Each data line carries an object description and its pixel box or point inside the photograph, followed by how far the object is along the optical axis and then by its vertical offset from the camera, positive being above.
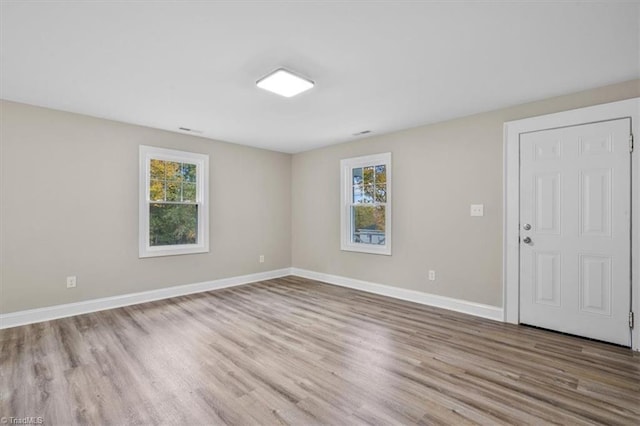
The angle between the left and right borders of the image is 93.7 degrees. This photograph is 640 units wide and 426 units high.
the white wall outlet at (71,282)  3.64 -0.86
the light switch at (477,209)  3.68 +0.03
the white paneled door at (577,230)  2.81 -0.17
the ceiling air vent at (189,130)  4.36 +1.21
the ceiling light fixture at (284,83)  2.61 +1.18
